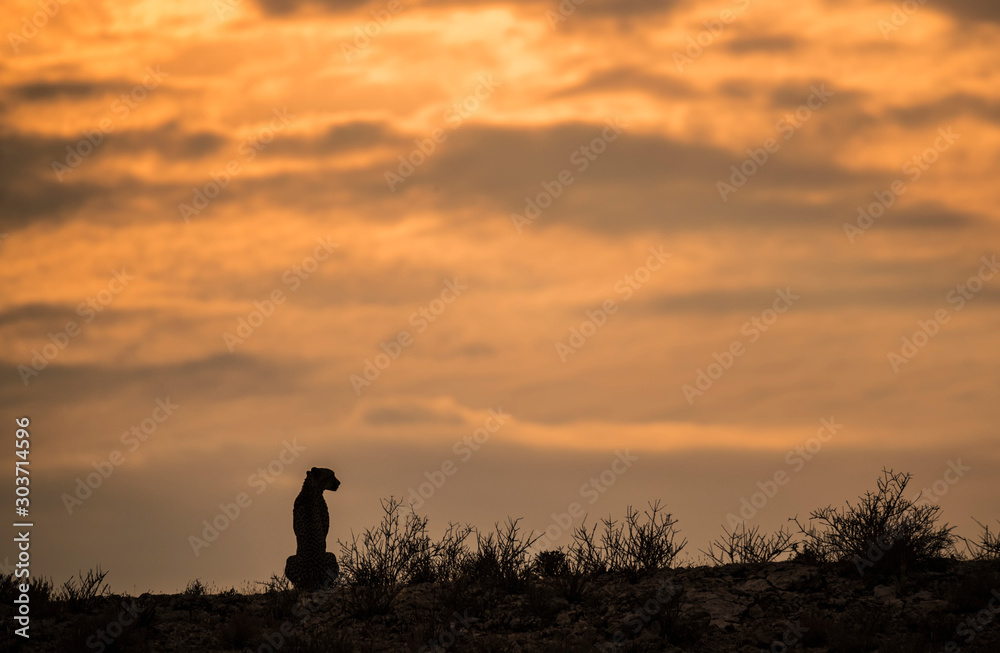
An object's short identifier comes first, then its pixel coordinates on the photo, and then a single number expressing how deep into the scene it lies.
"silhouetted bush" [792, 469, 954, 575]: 15.69
